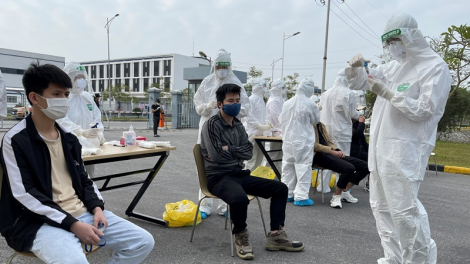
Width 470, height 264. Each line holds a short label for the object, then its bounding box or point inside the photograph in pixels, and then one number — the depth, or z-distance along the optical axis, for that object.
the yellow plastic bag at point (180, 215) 3.52
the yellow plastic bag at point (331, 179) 5.62
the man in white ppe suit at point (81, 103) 3.96
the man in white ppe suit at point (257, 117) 5.49
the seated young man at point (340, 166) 4.42
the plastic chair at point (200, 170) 3.22
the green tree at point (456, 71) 10.11
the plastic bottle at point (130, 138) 3.57
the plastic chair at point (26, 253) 1.83
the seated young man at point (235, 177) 2.88
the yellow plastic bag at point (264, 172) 4.14
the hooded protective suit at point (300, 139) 4.63
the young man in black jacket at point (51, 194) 1.78
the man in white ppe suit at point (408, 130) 2.25
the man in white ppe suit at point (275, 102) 6.91
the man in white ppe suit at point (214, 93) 4.03
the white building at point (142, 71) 57.84
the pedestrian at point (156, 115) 13.32
